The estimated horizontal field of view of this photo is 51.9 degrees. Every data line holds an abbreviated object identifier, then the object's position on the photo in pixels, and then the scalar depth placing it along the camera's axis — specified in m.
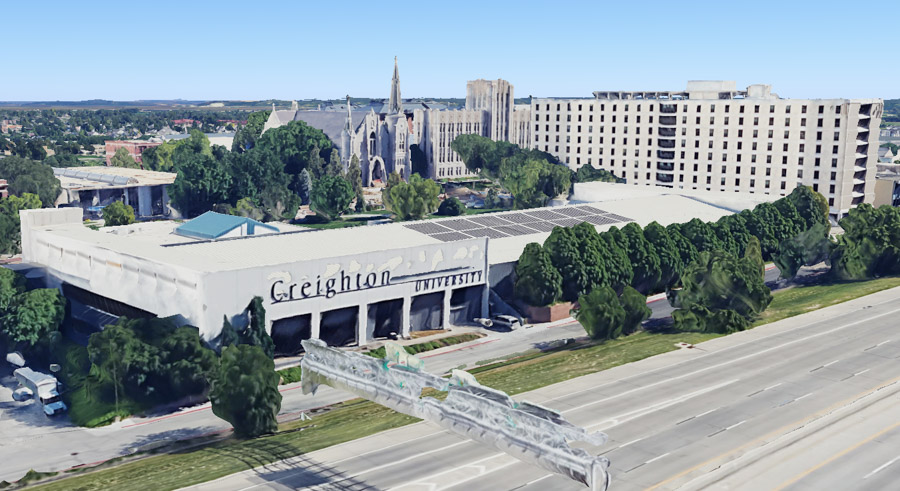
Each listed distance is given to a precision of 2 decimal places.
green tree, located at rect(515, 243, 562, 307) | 106.62
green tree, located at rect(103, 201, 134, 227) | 165.88
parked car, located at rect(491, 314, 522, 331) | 104.81
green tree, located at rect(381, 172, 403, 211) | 188.88
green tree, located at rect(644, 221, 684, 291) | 120.19
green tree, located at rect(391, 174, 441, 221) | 174.62
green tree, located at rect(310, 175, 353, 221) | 178.75
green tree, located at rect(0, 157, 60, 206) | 176.25
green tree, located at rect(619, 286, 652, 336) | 99.81
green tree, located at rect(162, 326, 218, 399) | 78.38
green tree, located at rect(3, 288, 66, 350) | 87.81
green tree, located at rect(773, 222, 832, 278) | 129.38
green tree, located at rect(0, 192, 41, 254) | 134.88
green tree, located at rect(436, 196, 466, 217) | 190.38
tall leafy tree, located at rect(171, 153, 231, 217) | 180.62
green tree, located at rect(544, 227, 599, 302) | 108.25
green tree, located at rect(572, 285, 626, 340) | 96.69
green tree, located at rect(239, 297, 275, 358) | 84.44
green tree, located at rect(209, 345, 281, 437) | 66.06
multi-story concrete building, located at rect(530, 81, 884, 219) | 187.00
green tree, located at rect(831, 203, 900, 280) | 130.12
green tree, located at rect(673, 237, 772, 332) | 100.25
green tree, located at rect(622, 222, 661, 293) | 116.19
